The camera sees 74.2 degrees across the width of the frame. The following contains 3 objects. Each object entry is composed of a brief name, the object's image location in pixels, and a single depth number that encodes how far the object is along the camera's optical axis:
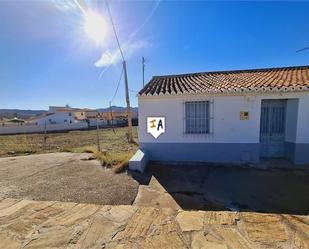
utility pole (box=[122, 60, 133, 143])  15.92
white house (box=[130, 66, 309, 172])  7.25
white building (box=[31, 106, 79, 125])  48.53
